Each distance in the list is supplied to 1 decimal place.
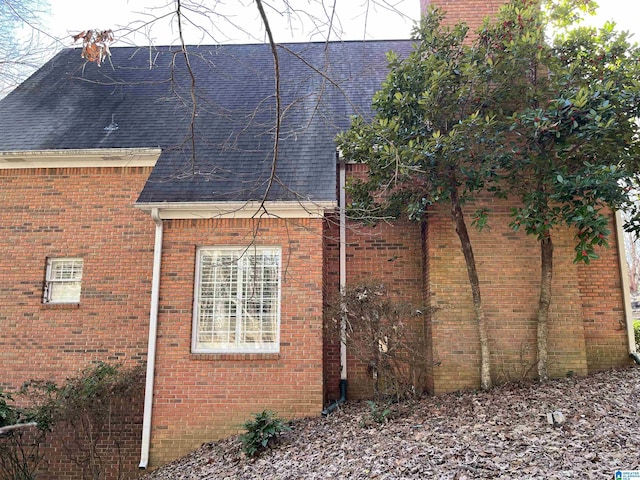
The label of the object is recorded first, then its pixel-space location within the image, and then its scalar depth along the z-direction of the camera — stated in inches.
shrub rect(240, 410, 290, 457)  261.9
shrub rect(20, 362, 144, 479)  288.8
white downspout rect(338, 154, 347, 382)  342.6
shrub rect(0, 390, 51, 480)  283.9
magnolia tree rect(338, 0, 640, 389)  262.8
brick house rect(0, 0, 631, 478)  310.0
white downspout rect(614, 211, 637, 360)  334.0
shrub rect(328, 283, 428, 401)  293.6
